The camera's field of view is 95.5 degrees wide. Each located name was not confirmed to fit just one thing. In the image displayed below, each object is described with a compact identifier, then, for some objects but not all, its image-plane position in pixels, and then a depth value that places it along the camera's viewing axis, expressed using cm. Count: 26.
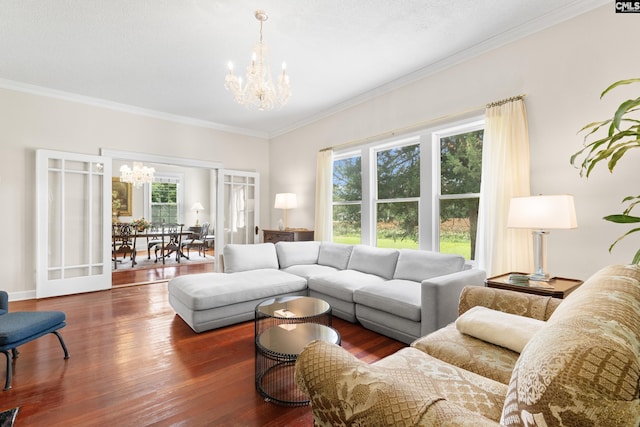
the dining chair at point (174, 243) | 723
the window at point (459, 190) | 333
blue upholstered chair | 197
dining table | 653
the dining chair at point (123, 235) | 643
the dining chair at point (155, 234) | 700
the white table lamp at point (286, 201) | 520
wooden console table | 512
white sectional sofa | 248
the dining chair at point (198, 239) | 793
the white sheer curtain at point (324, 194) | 489
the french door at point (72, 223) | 407
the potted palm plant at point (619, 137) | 116
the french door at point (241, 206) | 595
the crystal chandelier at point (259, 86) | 263
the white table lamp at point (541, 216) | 212
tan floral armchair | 56
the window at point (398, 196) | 392
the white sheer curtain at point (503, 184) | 276
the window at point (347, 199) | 471
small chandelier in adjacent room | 764
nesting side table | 188
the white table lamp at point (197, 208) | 980
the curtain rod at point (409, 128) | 297
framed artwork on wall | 831
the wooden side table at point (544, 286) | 209
